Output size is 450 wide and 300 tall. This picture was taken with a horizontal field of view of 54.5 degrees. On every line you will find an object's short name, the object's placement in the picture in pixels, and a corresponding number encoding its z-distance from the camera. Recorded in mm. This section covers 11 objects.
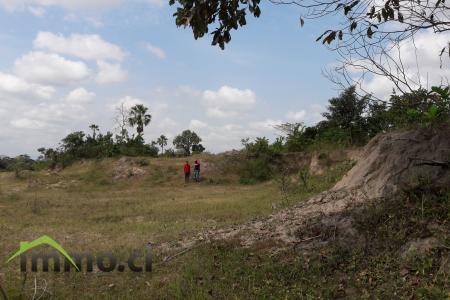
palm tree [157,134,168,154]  39947
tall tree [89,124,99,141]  32812
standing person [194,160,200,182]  23000
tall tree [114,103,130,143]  33441
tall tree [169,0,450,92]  4574
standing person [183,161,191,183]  22766
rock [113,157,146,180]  24812
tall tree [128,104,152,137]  35594
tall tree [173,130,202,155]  51500
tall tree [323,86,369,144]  20672
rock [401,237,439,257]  4802
